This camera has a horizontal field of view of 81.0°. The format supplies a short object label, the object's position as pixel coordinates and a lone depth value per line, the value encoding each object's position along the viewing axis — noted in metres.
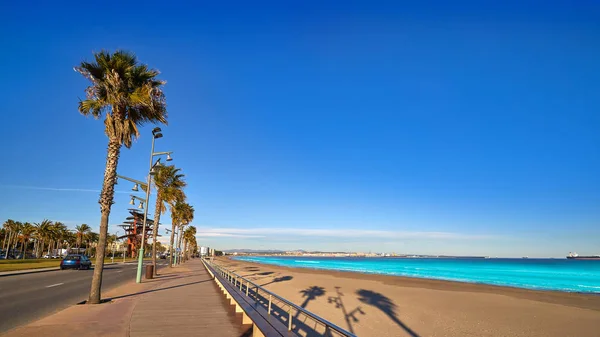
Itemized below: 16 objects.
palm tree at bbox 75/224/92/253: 96.12
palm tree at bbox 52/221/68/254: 86.62
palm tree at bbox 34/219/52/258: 82.50
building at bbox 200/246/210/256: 83.69
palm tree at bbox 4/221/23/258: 86.50
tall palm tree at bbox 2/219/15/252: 86.81
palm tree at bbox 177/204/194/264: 54.83
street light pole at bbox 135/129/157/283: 19.59
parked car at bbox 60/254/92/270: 34.62
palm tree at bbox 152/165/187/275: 29.09
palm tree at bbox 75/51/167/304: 12.00
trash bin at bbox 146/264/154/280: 22.29
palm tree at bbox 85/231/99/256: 110.88
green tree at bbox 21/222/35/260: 83.43
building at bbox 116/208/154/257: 109.81
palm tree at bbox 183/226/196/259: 77.88
